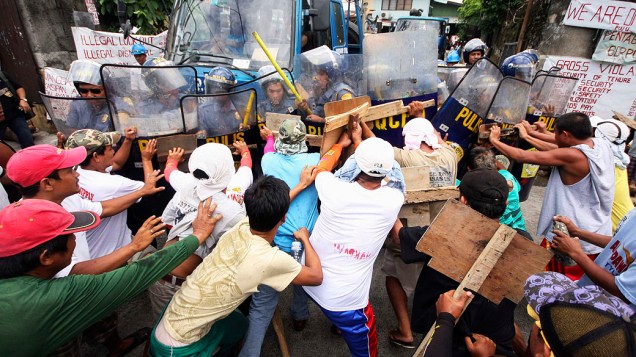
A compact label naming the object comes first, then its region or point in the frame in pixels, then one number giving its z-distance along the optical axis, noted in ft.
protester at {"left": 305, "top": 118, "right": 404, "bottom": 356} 6.21
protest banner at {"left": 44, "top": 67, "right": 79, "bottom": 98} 10.26
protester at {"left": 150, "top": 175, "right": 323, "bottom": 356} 5.35
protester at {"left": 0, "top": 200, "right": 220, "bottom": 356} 3.97
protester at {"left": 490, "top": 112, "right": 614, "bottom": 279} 7.85
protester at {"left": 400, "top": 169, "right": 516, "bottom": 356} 5.41
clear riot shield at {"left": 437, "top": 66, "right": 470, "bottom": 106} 12.62
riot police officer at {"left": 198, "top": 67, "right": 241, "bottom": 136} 10.03
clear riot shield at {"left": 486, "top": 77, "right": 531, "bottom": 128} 10.77
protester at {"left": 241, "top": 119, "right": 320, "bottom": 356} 7.04
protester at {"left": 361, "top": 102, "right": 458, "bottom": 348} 8.48
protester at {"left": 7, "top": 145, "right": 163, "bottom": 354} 5.58
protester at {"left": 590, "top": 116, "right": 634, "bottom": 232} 8.84
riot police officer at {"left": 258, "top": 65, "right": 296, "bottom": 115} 11.30
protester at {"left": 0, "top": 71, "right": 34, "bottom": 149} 14.76
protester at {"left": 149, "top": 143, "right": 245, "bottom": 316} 6.45
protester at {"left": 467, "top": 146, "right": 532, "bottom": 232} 7.86
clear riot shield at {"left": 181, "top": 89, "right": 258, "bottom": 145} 9.84
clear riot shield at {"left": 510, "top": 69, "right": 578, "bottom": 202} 12.14
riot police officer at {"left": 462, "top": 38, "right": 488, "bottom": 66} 18.35
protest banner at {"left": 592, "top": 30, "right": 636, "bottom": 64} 19.04
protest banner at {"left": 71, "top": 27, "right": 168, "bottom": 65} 19.40
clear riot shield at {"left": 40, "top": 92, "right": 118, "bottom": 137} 8.74
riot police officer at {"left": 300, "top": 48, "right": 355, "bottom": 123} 11.16
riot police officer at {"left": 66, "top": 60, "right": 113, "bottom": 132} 8.86
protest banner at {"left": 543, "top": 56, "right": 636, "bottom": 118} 20.03
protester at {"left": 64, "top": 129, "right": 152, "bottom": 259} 7.41
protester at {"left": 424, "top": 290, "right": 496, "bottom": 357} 4.51
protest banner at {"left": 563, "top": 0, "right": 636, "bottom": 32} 18.63
